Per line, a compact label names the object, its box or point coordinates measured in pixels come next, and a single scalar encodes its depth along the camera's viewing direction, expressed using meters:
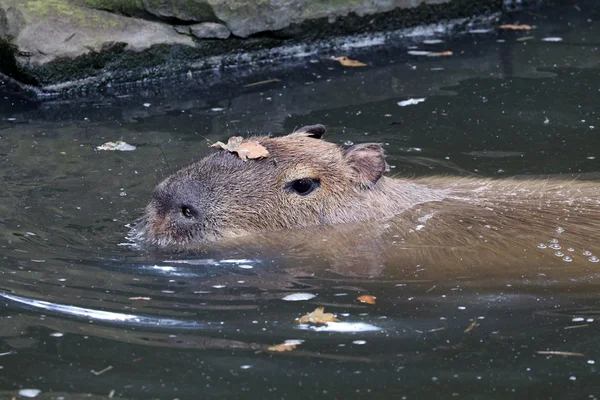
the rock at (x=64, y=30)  16.47
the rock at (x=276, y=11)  18.11
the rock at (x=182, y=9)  17.70
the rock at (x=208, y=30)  17.97
